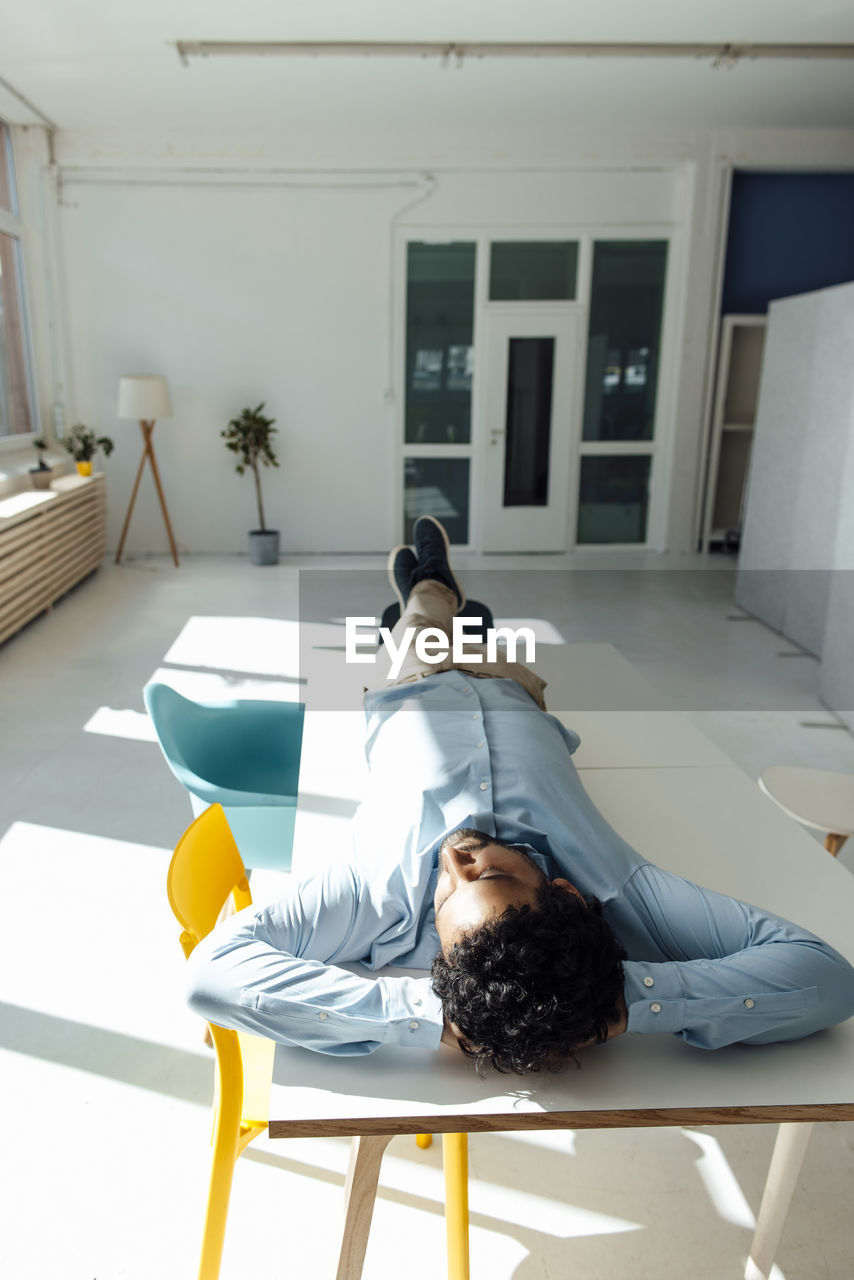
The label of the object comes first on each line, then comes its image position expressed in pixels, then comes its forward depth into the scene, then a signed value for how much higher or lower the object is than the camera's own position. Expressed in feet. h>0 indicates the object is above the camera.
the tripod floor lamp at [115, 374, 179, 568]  22.65 -0.03
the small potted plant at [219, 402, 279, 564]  23.94 -1.35
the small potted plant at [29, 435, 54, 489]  19.90 -1.74
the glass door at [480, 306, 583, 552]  24.70 -0.62
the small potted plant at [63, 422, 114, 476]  22.49 -1.27
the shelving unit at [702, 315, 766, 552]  25.07 -0.50
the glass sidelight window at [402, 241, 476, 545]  24.34 +0.52
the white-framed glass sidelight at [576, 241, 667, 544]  24.59 +0.41
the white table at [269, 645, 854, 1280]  3.62 -2.78
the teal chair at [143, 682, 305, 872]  7.56 -3.05
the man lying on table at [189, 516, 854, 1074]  3.86 -2.49
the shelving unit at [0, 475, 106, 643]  16.65 -3.09
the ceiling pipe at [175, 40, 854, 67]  17.63 +6.79
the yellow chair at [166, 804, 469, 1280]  4.44 -3.65
